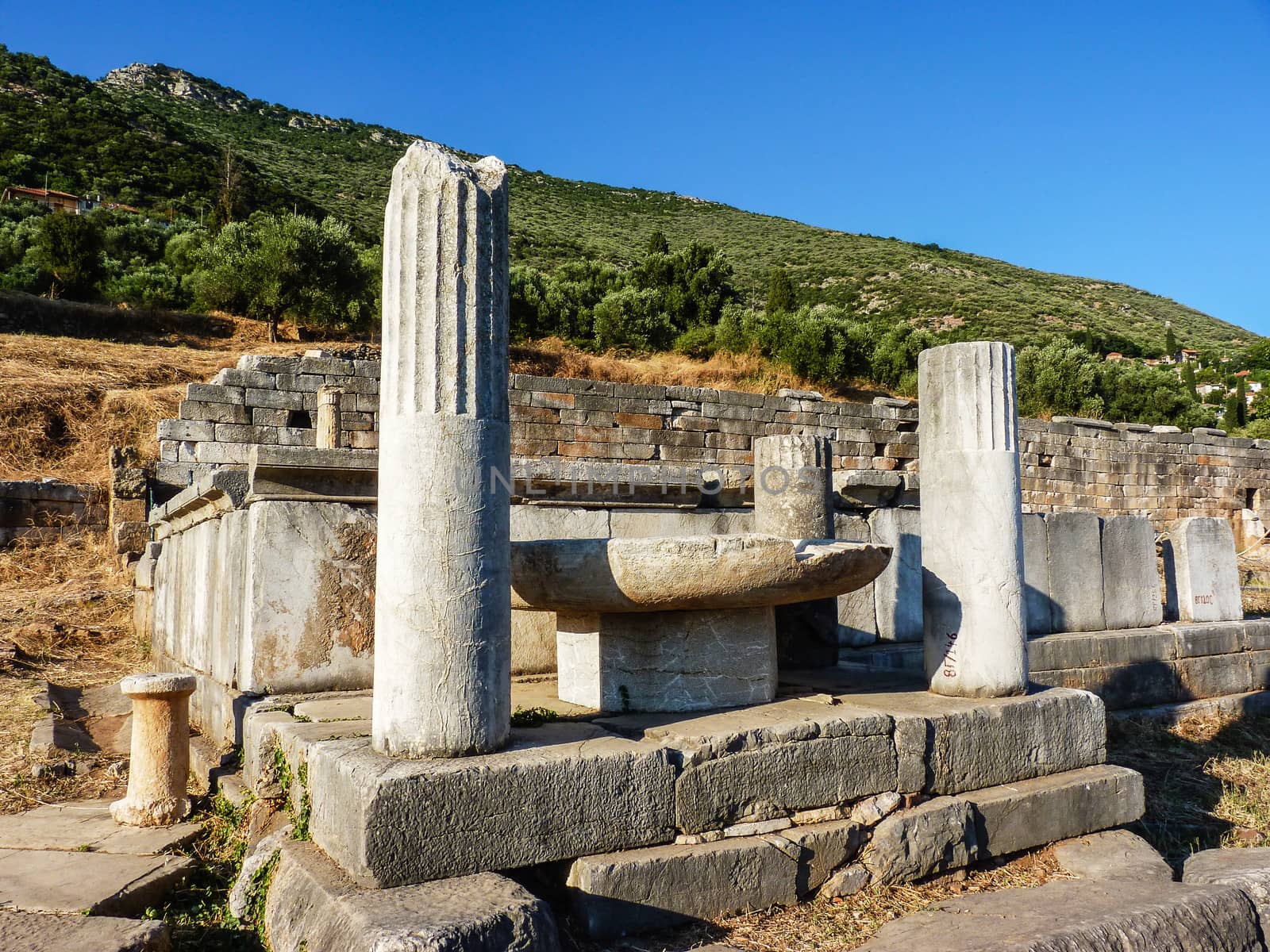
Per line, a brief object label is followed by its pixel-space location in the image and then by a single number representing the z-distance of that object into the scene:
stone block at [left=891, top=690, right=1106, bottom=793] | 3.80
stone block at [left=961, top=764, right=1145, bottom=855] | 3.80
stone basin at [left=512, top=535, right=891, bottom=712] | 3.56
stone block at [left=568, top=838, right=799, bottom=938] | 2.91
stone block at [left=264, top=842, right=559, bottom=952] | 2.32
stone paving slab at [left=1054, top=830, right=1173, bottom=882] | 3.65
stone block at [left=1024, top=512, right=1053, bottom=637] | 6.87
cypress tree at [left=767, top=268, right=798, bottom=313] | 31.20
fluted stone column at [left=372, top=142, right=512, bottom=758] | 2.97
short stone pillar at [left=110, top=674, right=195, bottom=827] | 3.98
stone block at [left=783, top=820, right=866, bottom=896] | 3.34
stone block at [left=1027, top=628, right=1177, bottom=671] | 6.52
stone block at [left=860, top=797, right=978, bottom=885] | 3.51
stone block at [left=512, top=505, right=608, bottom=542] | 5.30
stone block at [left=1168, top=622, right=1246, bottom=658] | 7.44
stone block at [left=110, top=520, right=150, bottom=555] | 10.35
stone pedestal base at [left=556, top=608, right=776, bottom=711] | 3.91
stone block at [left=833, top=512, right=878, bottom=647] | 6.34
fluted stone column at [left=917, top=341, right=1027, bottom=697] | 4.29
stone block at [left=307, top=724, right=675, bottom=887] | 2.66
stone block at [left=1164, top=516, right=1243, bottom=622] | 7.87
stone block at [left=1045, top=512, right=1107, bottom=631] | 7.03
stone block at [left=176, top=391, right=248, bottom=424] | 11.70
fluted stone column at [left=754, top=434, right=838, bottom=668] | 5.58
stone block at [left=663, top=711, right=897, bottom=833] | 3.22
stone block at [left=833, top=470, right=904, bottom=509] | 6.61
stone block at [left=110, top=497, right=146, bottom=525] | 10.50
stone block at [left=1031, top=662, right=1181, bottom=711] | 6.69
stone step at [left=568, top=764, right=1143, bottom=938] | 2.95
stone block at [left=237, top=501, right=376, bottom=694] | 4.29
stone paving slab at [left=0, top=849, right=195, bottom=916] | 3.00
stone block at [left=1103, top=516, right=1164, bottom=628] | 7.40
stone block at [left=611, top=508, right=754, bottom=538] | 5.70
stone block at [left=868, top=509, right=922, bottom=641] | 6.57
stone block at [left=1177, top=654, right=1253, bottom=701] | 7.41
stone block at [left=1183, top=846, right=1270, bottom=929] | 3.34
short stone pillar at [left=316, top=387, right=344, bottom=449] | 10.66
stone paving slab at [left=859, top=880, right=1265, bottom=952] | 2.89
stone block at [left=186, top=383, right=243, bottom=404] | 11.70
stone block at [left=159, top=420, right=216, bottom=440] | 11.55
